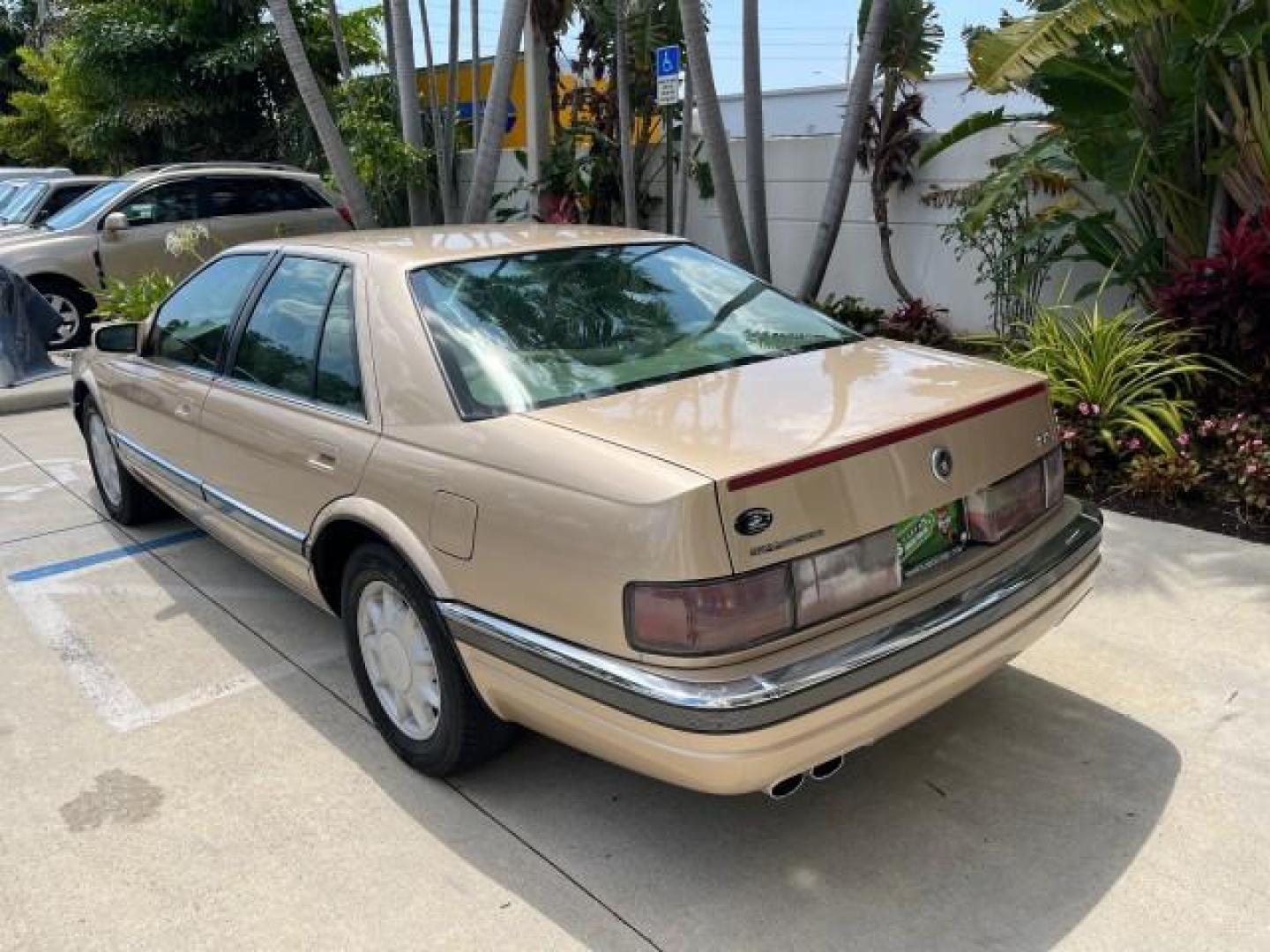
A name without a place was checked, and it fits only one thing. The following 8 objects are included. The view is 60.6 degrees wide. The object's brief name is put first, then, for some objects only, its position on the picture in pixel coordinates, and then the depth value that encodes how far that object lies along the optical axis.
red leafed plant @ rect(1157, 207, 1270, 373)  5.34
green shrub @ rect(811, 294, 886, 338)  8.55
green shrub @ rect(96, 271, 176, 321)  9.67
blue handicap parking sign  8.36
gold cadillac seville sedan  2.37
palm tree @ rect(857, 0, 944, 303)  7.89
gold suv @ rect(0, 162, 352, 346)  10.86
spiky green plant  5.37
